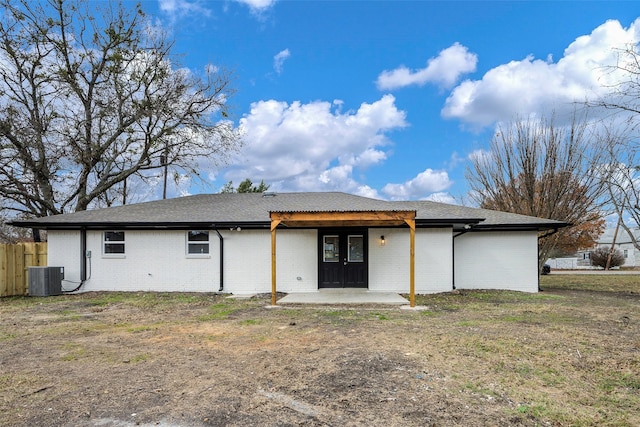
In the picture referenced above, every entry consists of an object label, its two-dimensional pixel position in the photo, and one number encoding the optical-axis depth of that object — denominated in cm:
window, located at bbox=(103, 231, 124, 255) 1293
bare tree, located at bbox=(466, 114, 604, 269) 1592
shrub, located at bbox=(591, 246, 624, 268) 3231
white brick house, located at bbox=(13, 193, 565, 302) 1230
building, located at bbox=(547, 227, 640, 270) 3709
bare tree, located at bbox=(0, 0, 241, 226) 1791
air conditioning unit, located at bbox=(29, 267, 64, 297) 1199
